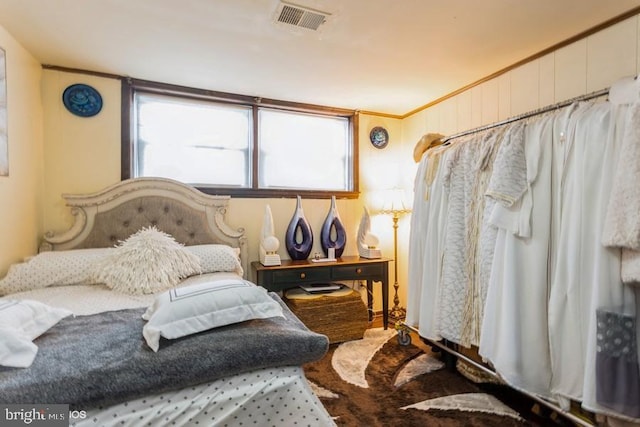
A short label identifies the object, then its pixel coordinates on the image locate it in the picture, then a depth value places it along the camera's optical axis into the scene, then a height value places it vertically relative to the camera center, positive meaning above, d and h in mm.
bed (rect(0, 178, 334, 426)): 823 -461
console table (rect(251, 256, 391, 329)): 2457 -549
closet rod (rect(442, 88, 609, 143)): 1339 +501
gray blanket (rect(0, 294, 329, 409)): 802 -454
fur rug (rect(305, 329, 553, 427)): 1627 -1126
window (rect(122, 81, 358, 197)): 2564 +605
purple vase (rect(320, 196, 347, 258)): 2916 -238
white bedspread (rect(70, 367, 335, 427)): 835 -580
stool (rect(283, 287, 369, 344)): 2479 -864
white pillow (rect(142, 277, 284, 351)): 1020 -369
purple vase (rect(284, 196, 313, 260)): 2770 -264
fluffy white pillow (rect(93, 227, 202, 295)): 1827 -369
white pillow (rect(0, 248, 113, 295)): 1747 -387
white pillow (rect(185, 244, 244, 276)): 2193 -371
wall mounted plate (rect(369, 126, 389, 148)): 3227 +765
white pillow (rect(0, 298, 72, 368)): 872 -399
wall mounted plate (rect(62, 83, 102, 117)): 2291 +813
